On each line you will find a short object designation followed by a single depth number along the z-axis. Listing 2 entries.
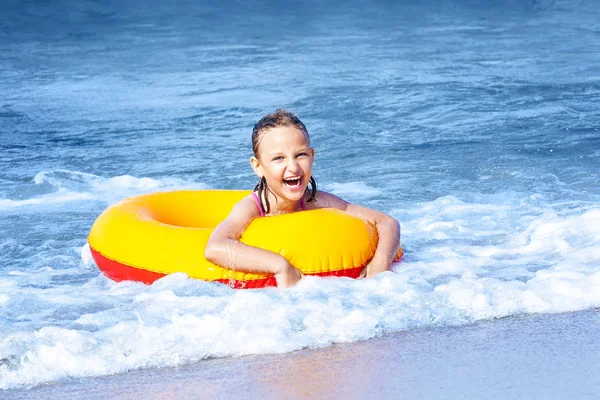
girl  8.14
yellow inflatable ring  8.23
